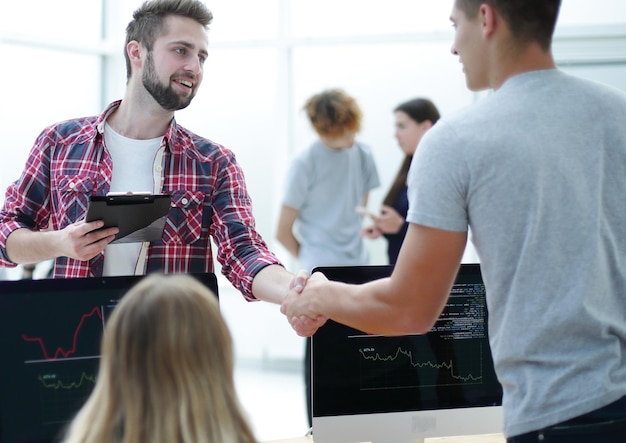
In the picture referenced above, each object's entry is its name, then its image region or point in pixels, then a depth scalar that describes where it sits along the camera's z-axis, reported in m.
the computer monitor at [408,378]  3.49
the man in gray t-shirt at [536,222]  2.95
